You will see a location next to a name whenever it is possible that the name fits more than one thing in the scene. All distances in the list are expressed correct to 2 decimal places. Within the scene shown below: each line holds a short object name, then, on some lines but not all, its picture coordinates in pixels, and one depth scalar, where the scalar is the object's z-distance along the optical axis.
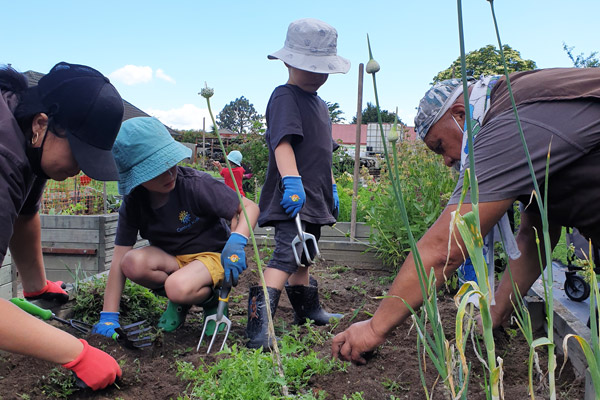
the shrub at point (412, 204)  3.89
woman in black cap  1.49
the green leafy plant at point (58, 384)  1.86
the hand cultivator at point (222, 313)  2.36
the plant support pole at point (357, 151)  5.00
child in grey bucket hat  2.69
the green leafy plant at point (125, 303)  2.79
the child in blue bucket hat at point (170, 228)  2.36
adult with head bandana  1.53
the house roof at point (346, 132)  52.12
